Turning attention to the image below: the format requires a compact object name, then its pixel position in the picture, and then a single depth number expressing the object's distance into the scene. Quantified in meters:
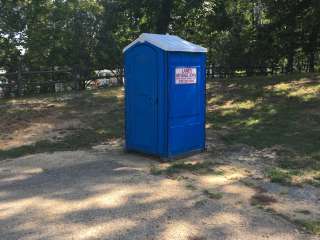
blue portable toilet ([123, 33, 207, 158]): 4.28
